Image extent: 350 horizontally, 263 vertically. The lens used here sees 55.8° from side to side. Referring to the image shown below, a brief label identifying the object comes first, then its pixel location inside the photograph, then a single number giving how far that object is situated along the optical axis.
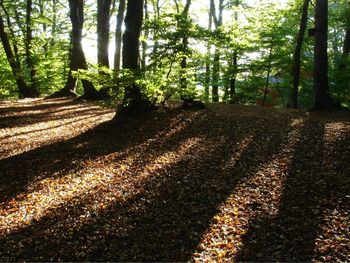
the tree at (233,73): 15.67
